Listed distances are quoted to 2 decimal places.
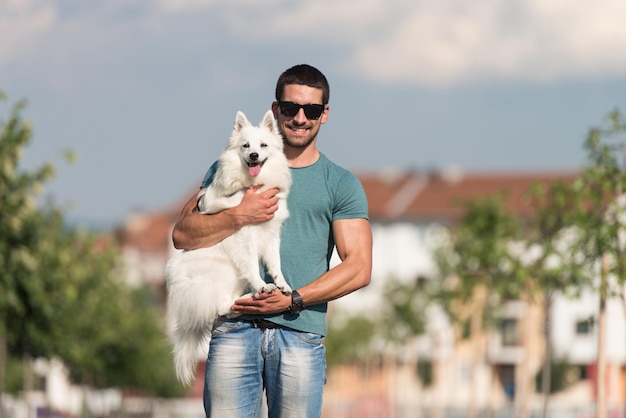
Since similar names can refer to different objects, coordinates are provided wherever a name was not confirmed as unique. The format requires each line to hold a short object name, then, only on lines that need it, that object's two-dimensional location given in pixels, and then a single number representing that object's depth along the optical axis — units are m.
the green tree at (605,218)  16.25
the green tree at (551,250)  18.69
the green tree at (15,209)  18.52
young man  6.61
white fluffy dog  6.72
